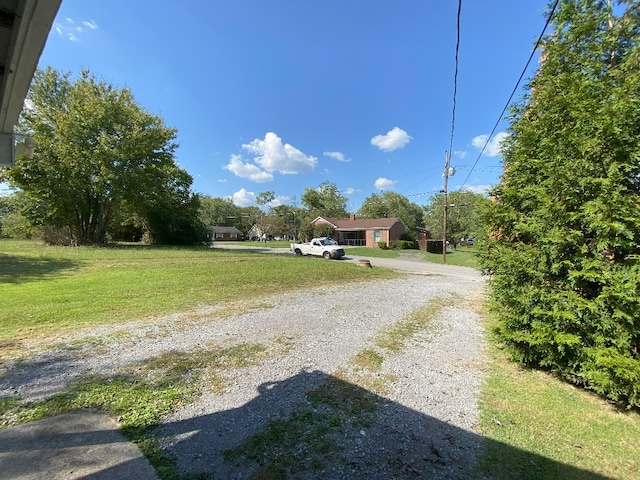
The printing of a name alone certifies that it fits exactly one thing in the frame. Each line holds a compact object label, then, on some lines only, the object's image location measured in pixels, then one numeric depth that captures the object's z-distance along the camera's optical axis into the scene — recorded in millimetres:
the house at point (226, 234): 65881
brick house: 36031
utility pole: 20922
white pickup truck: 20750
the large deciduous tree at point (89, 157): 19609
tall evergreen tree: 2938
